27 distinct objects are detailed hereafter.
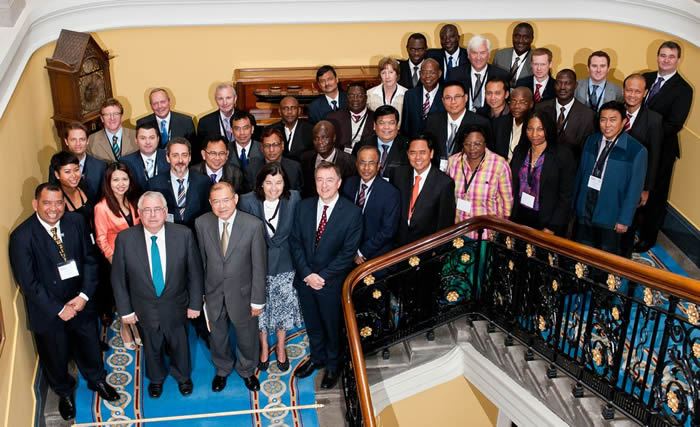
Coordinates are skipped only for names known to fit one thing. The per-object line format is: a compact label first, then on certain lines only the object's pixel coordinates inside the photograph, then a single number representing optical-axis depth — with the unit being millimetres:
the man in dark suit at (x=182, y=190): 6352
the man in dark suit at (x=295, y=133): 7207
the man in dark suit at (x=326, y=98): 7512
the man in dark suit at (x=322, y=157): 6594
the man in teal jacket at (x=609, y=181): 6438
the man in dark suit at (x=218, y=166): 6465
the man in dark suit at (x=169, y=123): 7391
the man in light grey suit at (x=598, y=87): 7395
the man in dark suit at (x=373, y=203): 6125
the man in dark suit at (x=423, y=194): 6215
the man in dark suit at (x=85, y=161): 6402
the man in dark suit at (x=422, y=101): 7457
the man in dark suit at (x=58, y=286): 5559
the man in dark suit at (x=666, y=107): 7293
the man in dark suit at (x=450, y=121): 6816
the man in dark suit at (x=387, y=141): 6684
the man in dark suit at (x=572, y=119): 6980
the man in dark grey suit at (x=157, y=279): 5742
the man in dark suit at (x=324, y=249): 5965
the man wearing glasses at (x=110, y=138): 6887
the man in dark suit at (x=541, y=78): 7414
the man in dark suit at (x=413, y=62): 7926
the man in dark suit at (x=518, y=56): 7914
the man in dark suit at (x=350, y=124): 7266
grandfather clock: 7285
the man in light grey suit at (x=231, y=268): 5836
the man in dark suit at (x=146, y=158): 6559
